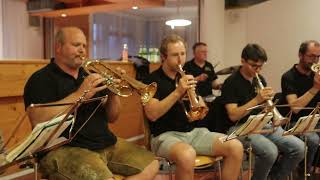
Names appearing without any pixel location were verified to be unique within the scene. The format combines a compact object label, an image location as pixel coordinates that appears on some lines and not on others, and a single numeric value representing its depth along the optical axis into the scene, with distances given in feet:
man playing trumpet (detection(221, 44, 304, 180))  9.55
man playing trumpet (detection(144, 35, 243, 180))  8.17
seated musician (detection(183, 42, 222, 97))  16.06
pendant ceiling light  25.80
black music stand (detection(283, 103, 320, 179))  9.46
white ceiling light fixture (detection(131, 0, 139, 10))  21.45
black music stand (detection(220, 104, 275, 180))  8.12
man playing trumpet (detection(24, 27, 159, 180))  6.66
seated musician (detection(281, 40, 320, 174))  11.53
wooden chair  8.43
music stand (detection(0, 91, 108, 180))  5.27
